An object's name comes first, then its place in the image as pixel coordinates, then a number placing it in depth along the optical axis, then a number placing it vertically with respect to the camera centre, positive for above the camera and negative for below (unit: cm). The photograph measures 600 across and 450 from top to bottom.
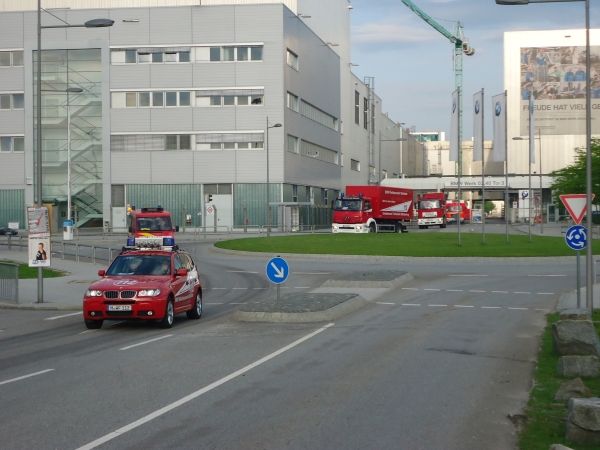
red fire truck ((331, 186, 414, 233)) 6644 +9
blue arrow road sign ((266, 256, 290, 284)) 1948 -126
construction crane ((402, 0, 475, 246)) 15388 +2975
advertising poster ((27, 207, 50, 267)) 2395 -66
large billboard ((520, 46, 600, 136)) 10881 +1535
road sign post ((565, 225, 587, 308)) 1934 -60
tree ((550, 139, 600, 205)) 7394 +308
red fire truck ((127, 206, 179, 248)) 4275 -60
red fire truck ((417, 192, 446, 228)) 8900 +19
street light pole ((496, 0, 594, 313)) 1802 +97
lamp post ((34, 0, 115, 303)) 2306 +171
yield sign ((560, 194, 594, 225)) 1922 +10
